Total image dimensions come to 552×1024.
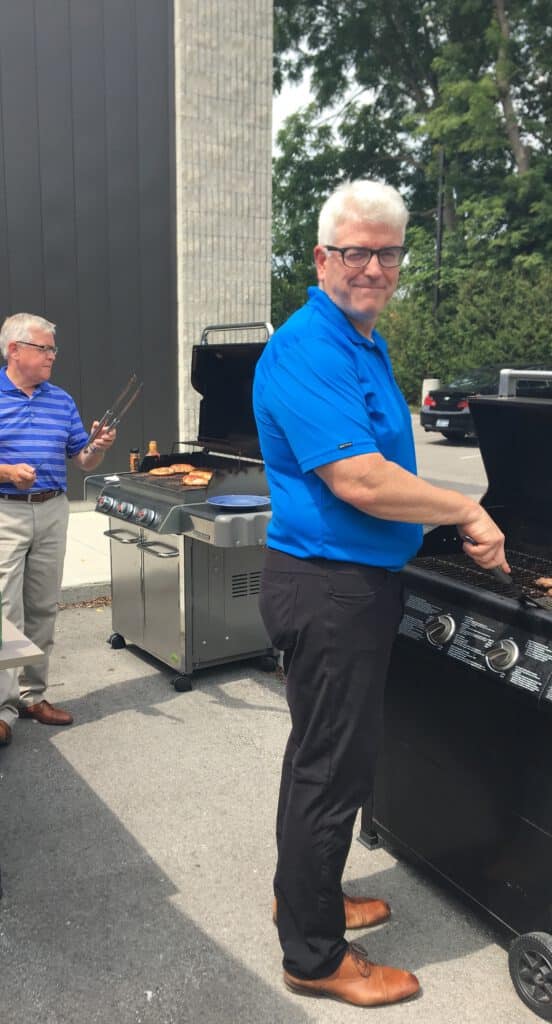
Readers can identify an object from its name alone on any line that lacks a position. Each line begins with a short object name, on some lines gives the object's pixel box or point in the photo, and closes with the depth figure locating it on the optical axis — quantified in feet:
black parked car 49.03
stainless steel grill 12.52
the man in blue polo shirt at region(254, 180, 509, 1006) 5.85
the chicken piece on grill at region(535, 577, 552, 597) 7.33
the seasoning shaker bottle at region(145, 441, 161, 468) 14.38
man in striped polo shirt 11.26
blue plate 11.76
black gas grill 6.66
